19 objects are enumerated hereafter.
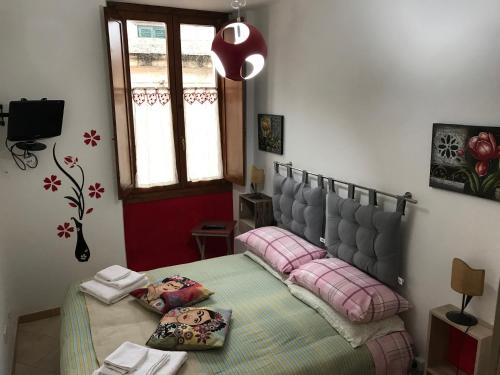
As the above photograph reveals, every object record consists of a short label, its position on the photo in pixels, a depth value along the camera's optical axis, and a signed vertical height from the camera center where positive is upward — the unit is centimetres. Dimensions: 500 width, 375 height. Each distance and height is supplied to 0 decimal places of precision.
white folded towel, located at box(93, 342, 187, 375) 189 -122
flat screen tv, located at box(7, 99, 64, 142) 288 -8
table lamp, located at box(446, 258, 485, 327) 191 -85
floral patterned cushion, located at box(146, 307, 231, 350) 212 -119
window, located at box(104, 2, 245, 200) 359 -2
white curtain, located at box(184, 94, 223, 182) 398 -34
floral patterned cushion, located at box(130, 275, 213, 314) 248 -117
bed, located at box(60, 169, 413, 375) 205 -128
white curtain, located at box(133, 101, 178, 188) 377 -36
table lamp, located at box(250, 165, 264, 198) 379 -65
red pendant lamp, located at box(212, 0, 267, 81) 228 +31
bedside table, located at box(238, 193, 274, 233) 366 -98
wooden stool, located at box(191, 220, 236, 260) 384 -118
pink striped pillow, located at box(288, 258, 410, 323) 227 -109
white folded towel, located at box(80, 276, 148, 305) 263 -121
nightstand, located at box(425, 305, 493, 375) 209 -125
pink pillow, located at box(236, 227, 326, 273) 291 -107
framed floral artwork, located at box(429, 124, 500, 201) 190 -28
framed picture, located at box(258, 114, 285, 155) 358 -25
